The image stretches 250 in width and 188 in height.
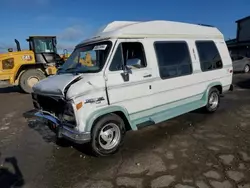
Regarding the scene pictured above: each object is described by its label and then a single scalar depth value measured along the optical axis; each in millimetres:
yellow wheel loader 10562
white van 3356
